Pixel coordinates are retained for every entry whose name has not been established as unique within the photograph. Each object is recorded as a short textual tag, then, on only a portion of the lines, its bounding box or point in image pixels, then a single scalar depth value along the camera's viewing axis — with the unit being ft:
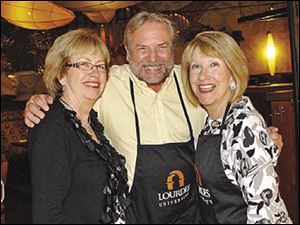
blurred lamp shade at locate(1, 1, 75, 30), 9.12
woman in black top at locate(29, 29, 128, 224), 4.04
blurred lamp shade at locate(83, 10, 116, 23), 10.87
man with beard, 5.20
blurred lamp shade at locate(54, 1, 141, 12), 7.89
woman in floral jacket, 4.00
